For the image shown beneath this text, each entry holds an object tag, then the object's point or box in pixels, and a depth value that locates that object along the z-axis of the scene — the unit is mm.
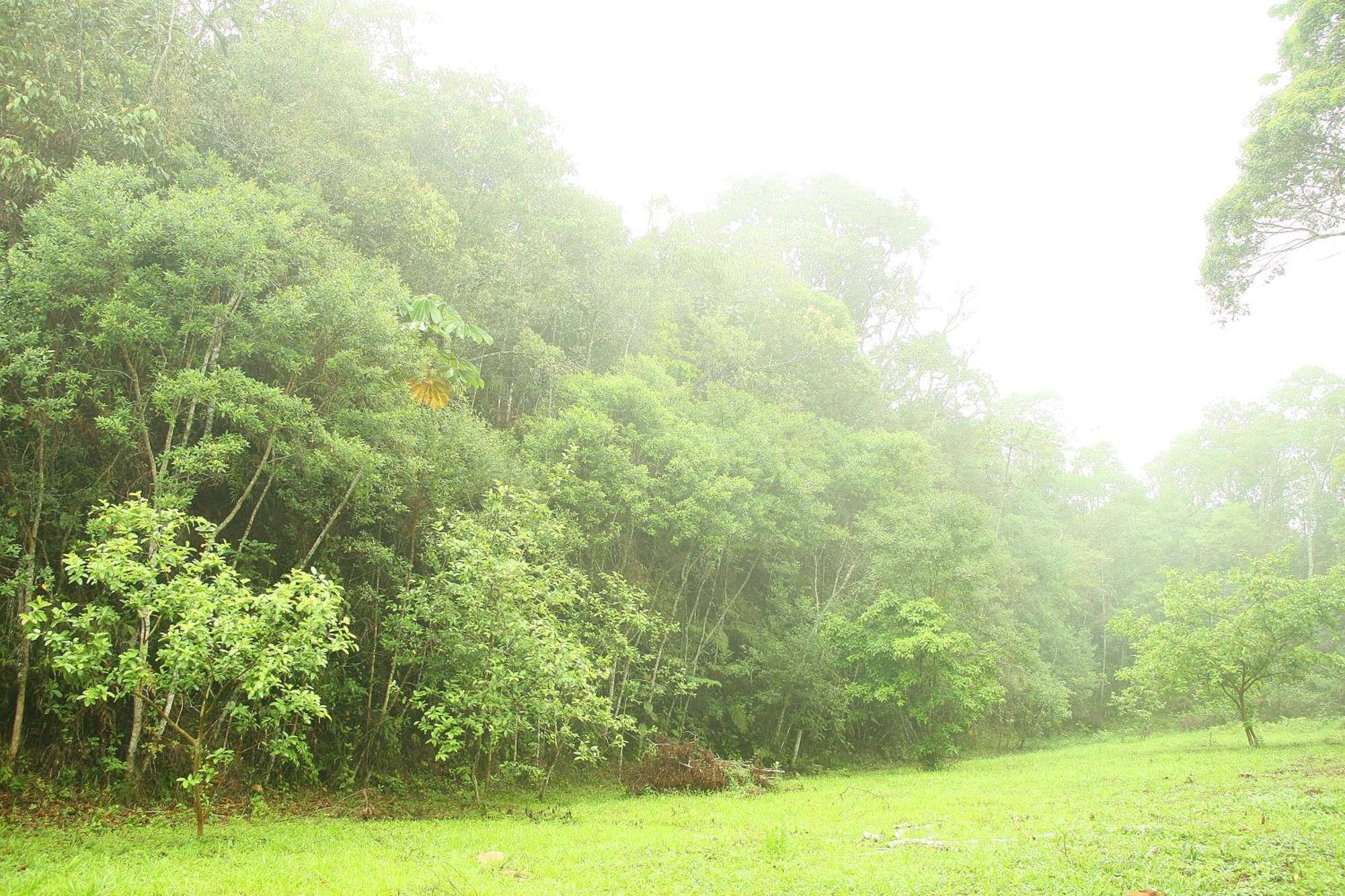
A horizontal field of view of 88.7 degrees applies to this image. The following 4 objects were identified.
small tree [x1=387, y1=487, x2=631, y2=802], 10516
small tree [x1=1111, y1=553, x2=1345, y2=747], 16062
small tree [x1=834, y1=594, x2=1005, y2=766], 19531
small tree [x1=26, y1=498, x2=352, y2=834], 6719
